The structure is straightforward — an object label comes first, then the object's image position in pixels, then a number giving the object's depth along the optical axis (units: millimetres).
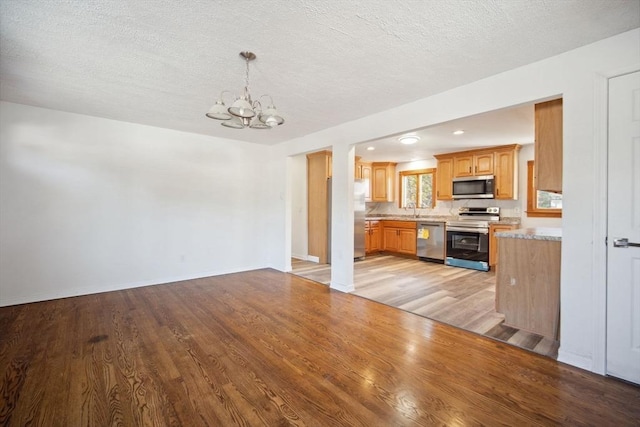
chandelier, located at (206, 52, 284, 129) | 2227
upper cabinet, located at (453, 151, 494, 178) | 5602
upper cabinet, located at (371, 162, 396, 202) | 7344
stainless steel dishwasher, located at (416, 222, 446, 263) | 5934
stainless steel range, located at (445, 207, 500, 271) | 5309
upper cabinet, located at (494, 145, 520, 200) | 5324
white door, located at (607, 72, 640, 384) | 1911
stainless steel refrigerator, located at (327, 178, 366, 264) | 5949
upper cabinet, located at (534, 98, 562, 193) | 2441
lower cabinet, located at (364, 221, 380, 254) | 6785
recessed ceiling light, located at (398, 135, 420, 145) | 4727
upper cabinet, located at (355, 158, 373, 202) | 6831
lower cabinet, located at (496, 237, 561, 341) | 2527
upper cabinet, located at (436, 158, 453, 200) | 6152
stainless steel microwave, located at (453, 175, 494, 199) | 5550
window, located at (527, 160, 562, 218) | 5156
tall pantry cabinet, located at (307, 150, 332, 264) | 6004
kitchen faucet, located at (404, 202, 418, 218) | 7118
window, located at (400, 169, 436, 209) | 6942
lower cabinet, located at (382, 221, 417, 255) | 6477
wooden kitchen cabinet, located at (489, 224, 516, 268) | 5215
